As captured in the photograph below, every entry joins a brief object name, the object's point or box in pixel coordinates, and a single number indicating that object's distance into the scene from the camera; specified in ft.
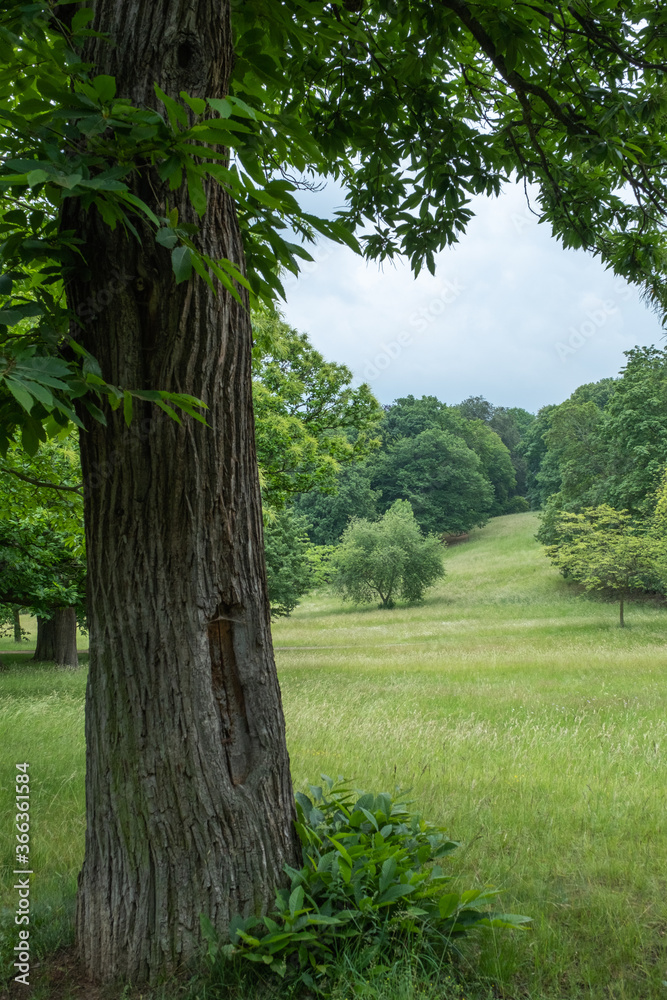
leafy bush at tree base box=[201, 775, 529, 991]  8.14
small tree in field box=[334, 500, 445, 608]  136.15
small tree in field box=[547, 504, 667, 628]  86.42
